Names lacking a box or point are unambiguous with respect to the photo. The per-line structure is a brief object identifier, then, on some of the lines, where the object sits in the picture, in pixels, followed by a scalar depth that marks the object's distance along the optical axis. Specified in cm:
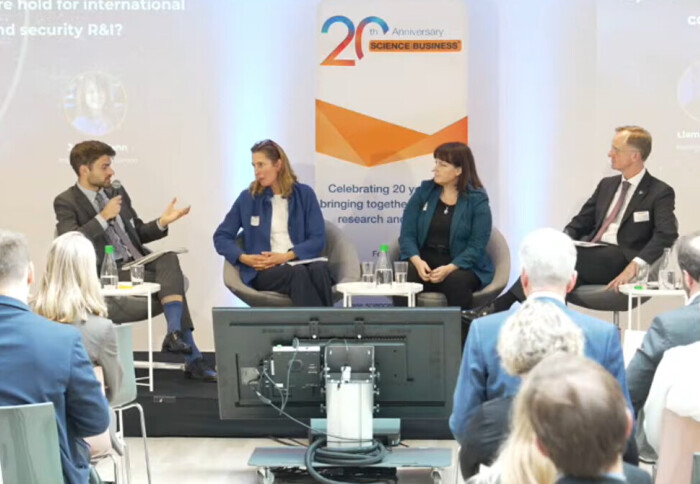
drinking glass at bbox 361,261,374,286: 677
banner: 727
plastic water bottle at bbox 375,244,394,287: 666
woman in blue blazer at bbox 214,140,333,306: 691
